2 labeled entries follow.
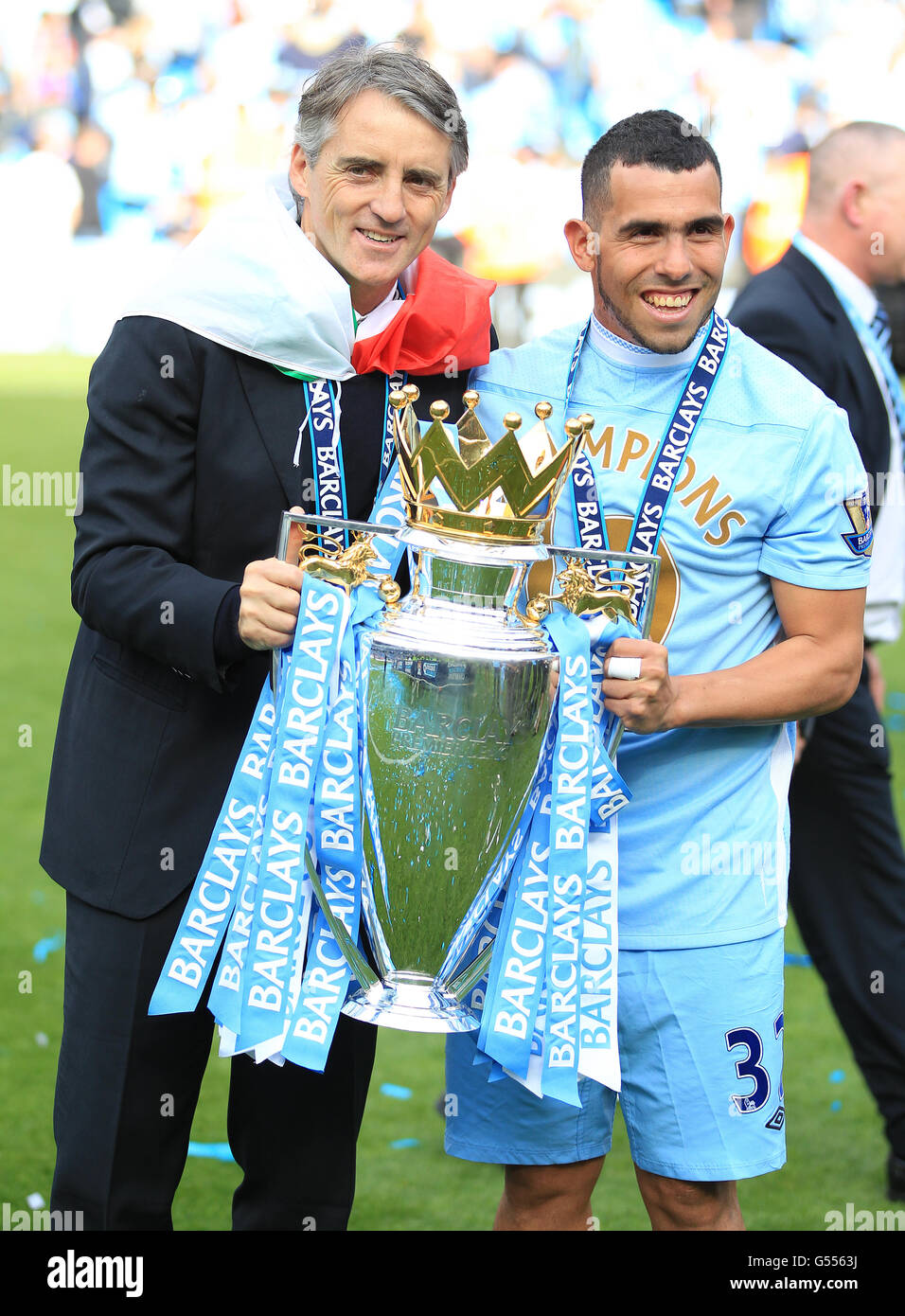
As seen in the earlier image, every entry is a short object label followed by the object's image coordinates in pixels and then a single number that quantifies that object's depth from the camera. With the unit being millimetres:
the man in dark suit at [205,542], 2137
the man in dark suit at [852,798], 3500
